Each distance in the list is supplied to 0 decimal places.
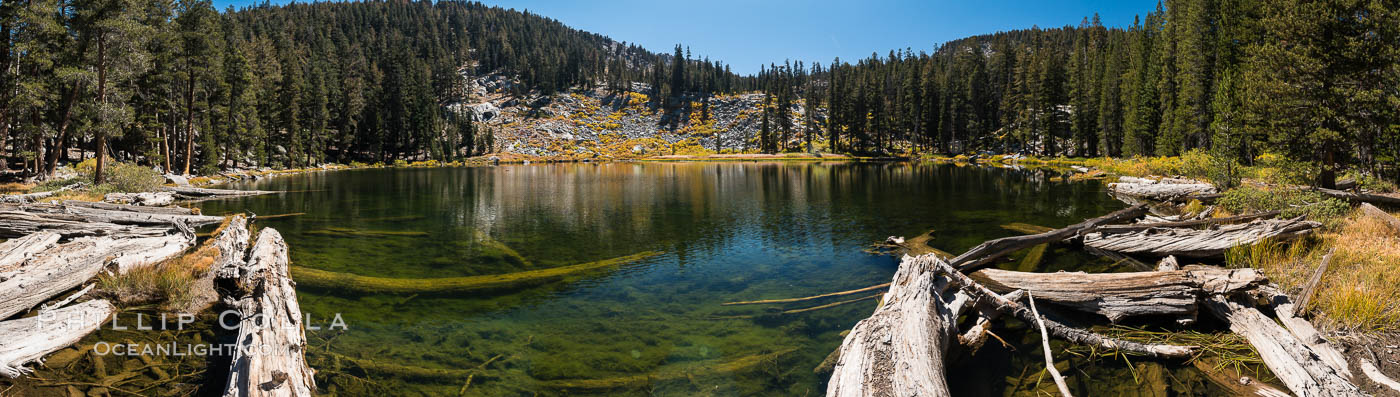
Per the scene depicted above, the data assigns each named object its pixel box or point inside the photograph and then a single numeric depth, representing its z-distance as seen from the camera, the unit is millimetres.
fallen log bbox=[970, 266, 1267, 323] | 7988
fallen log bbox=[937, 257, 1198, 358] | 7082
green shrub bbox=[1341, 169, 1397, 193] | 16312
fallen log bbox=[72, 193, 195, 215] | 16875
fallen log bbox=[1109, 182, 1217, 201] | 23738
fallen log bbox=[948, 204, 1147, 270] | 10797
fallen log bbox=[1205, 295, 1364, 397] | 5699
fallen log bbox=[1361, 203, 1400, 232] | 10844
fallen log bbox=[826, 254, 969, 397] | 5230
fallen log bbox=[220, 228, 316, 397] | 5441
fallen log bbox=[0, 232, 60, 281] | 9795
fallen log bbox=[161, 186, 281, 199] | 29656
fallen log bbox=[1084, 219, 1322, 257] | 10328
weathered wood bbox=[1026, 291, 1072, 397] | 5305
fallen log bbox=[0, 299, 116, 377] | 6555
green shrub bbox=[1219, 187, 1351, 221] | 12383
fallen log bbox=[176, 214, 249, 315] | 9648
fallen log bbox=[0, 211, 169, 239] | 14038
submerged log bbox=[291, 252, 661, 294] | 11727
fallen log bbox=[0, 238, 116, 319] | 8398
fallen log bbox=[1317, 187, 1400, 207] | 13742
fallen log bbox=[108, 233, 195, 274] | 10422
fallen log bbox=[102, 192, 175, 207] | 23781
